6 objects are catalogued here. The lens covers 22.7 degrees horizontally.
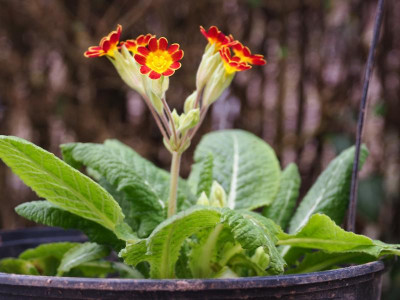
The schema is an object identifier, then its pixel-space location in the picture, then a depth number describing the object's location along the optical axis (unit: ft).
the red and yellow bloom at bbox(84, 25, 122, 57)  1.80
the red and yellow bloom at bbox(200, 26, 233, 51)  1.83
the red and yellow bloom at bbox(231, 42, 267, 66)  1.87
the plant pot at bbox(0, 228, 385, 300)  1.50
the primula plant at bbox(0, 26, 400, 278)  1.71
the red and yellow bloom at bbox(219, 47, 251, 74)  1.78
